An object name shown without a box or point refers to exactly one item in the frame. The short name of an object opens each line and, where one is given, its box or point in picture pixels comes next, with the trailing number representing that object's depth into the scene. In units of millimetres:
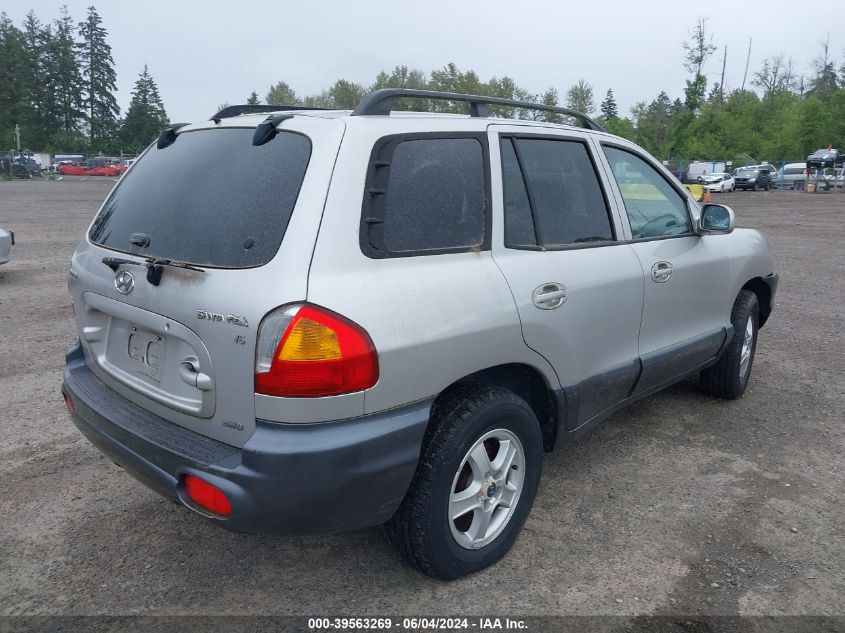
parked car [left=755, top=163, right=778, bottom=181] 44566
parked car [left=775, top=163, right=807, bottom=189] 46031
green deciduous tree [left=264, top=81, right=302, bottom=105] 90375
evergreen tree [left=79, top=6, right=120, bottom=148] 91938
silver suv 2301
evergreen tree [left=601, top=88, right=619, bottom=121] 115144
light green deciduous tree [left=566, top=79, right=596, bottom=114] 76606
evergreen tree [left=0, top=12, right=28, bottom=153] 82688
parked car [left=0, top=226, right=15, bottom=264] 9203
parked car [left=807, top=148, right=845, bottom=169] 40906
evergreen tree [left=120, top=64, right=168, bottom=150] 89500
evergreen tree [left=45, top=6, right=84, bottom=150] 88438
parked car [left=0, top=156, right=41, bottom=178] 50375
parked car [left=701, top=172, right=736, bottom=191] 42781
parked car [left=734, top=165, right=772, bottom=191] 43719
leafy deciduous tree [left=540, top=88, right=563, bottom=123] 68838
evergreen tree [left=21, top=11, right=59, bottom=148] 85062
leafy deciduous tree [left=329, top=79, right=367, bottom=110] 79381
